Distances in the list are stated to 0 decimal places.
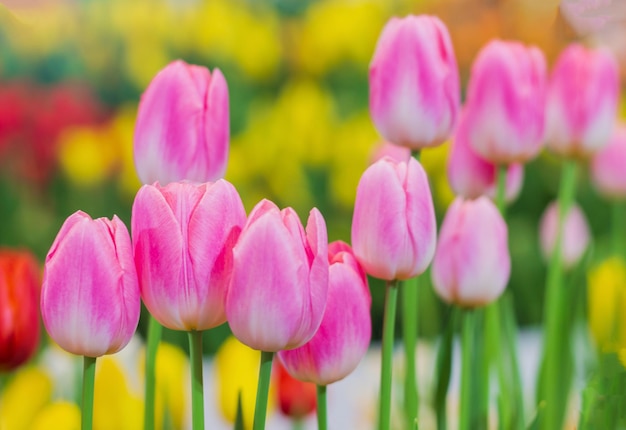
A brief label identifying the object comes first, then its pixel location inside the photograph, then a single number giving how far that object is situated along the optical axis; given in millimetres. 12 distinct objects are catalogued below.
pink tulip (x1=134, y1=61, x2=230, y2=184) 1286
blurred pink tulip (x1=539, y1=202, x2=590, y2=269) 1862
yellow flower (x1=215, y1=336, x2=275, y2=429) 1469
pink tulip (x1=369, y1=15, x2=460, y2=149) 1330
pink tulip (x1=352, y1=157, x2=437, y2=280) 1248
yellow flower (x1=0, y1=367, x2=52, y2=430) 1365
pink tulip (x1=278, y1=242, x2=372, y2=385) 1237
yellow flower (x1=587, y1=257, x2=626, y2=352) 1615
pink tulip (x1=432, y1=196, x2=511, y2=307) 1348
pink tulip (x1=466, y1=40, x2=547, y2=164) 1388
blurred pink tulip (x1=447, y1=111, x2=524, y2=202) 1426
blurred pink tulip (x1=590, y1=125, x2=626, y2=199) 1972
